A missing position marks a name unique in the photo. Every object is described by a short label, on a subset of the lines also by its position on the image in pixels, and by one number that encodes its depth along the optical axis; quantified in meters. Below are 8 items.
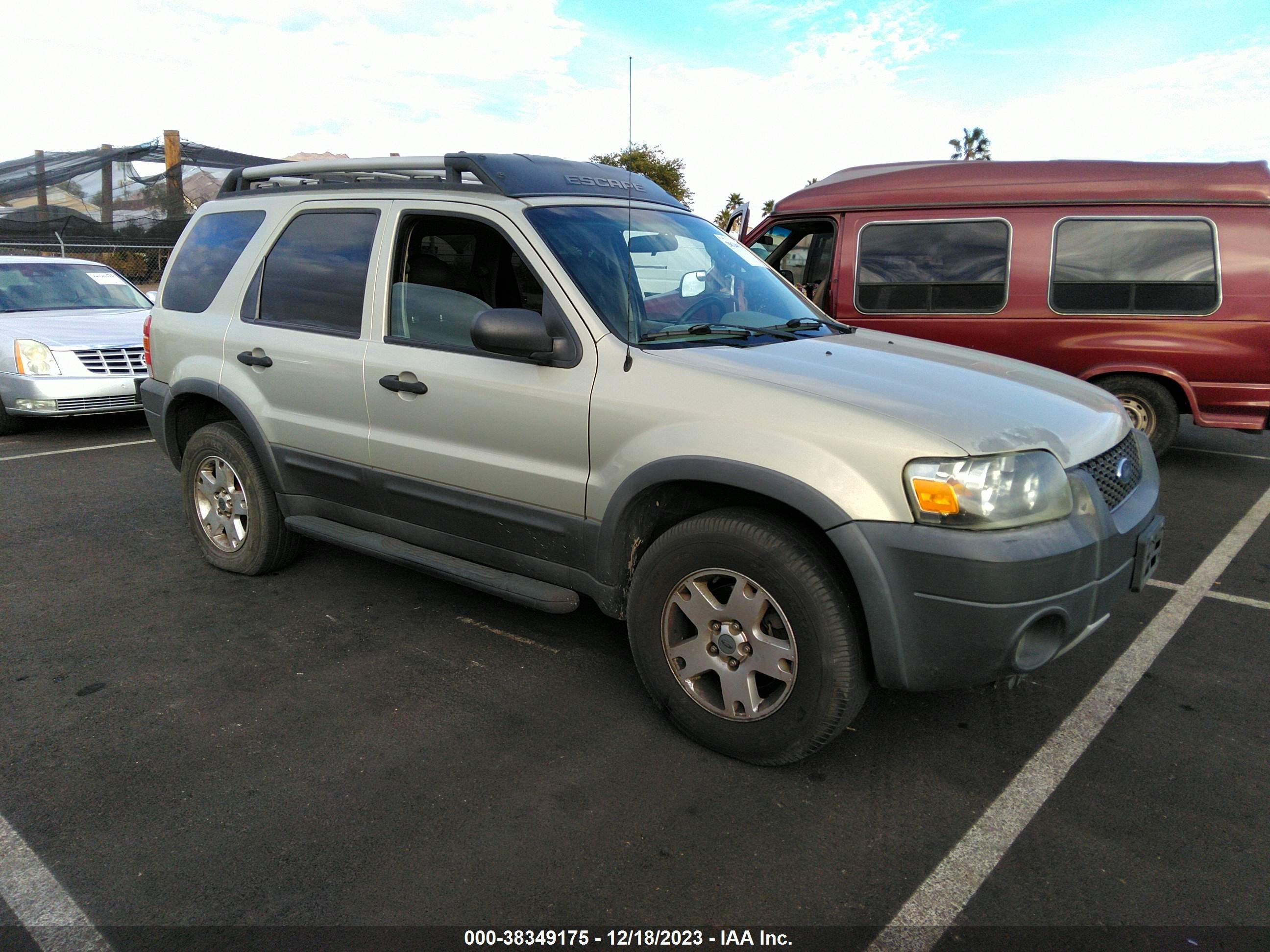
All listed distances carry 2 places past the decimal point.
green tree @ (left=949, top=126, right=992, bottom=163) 69.56
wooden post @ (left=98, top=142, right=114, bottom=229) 14.41
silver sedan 7.77
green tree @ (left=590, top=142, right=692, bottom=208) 33.84
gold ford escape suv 2.66
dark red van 6.68
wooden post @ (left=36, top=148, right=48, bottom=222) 13.73
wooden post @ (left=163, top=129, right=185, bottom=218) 14.64
